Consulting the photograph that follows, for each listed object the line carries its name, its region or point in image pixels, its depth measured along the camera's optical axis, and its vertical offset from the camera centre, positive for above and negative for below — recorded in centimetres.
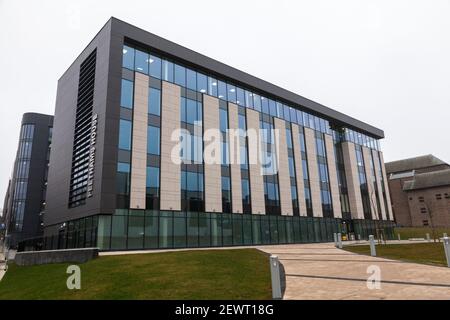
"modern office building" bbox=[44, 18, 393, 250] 2902 +880
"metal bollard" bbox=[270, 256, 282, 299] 961 -142
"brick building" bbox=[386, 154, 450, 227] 7488 +928
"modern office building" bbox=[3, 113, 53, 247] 7050 +1445
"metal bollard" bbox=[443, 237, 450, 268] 1417 -87
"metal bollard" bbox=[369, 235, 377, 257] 2114 -139
